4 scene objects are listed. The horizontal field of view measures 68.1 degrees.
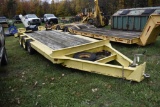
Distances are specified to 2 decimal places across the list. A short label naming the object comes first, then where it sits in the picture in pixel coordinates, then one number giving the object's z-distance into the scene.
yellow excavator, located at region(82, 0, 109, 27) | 10.00
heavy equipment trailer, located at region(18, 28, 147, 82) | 2.76
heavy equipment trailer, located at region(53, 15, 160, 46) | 4.55
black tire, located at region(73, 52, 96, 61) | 3.40
